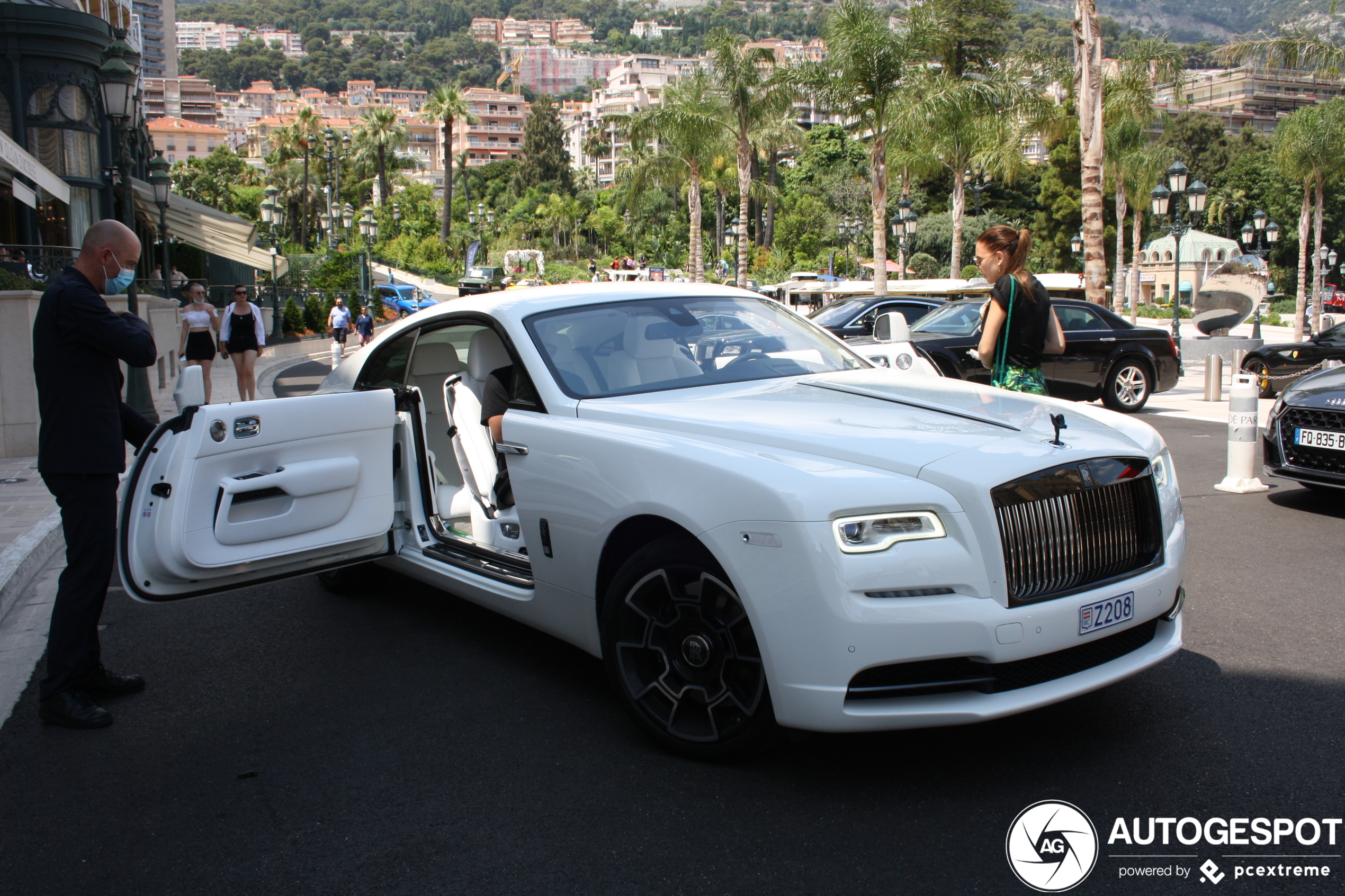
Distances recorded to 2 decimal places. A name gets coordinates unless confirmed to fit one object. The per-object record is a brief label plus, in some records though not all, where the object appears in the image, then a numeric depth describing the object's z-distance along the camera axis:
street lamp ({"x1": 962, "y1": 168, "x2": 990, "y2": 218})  53.14
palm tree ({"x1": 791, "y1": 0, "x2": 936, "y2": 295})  27.73
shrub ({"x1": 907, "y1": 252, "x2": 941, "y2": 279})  70.47
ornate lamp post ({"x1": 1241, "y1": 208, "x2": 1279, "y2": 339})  41.41
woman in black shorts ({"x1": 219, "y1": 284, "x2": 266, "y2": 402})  15.04
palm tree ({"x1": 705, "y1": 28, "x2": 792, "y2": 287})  37.03
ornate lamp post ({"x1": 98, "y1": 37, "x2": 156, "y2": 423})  13.32
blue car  53.62
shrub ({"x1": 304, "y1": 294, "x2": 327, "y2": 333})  37.25
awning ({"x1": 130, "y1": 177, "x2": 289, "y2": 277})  30.64
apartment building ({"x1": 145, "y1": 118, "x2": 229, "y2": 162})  180.38
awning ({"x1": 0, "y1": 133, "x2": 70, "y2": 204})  16.62
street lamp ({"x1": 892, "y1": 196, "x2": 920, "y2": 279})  34.56
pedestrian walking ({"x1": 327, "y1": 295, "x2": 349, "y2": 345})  28.39
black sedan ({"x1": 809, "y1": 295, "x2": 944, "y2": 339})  16.19
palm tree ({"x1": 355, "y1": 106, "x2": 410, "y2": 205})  87.56
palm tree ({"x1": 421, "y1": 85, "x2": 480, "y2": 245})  81.38
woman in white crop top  14.88
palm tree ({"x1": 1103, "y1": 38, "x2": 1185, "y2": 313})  34.97
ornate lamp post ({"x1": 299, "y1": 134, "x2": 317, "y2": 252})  82.25
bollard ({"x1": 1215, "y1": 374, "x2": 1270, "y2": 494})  8.27
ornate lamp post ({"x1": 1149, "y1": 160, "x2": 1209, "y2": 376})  24.20
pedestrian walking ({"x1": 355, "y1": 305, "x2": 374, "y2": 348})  29.75
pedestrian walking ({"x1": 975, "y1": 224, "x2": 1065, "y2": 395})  5.77
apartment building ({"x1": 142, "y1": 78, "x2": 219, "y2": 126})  159.36
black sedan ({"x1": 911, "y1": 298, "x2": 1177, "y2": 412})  13.95
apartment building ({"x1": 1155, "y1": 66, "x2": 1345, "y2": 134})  158.25
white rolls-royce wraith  3.10
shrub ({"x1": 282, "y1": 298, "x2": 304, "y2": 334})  35.03
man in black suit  4.01
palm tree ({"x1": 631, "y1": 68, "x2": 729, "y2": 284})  39.59
